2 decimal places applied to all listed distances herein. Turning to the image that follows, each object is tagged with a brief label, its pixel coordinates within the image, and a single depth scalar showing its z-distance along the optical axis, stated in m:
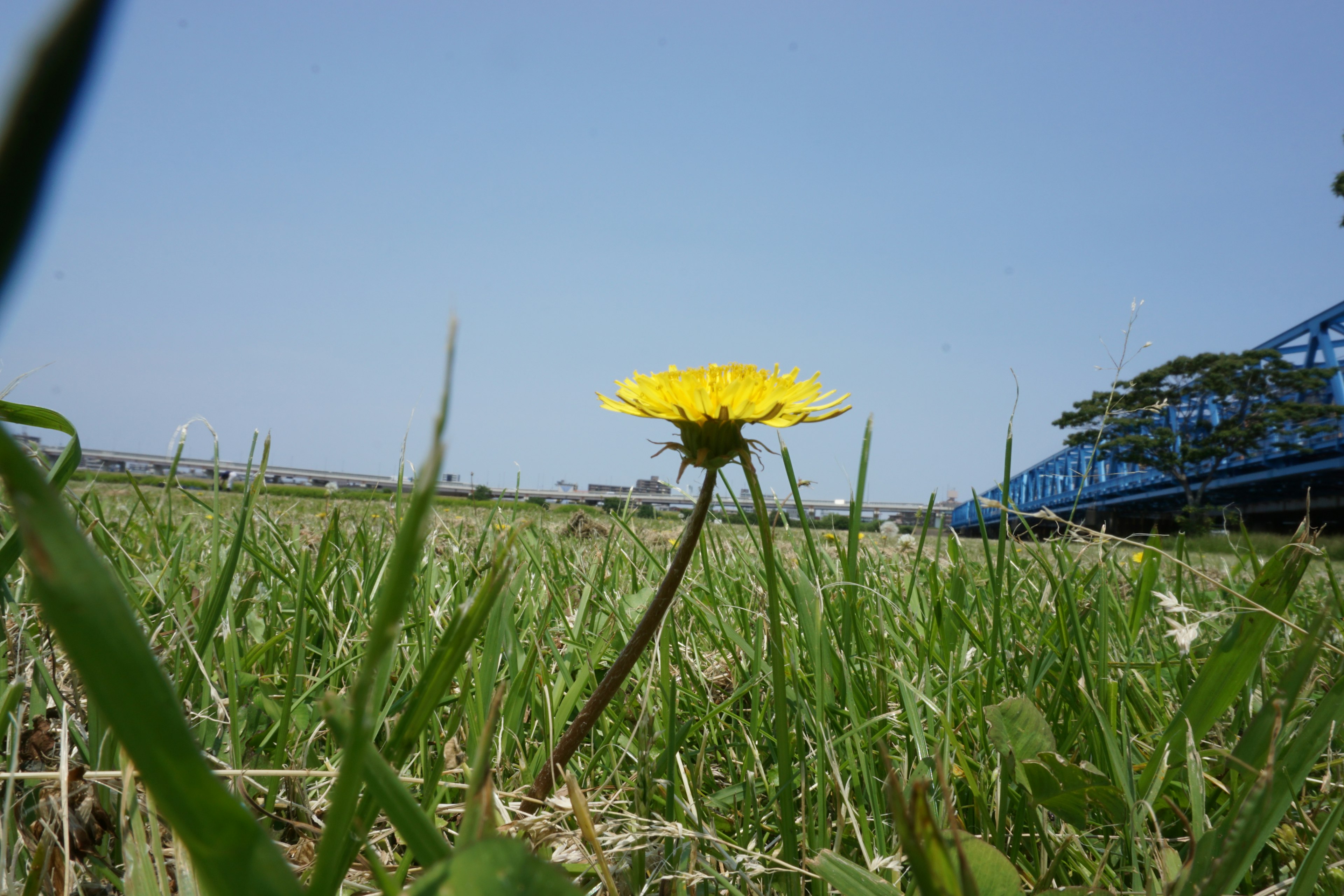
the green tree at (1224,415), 29.25
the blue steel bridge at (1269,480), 24.50
